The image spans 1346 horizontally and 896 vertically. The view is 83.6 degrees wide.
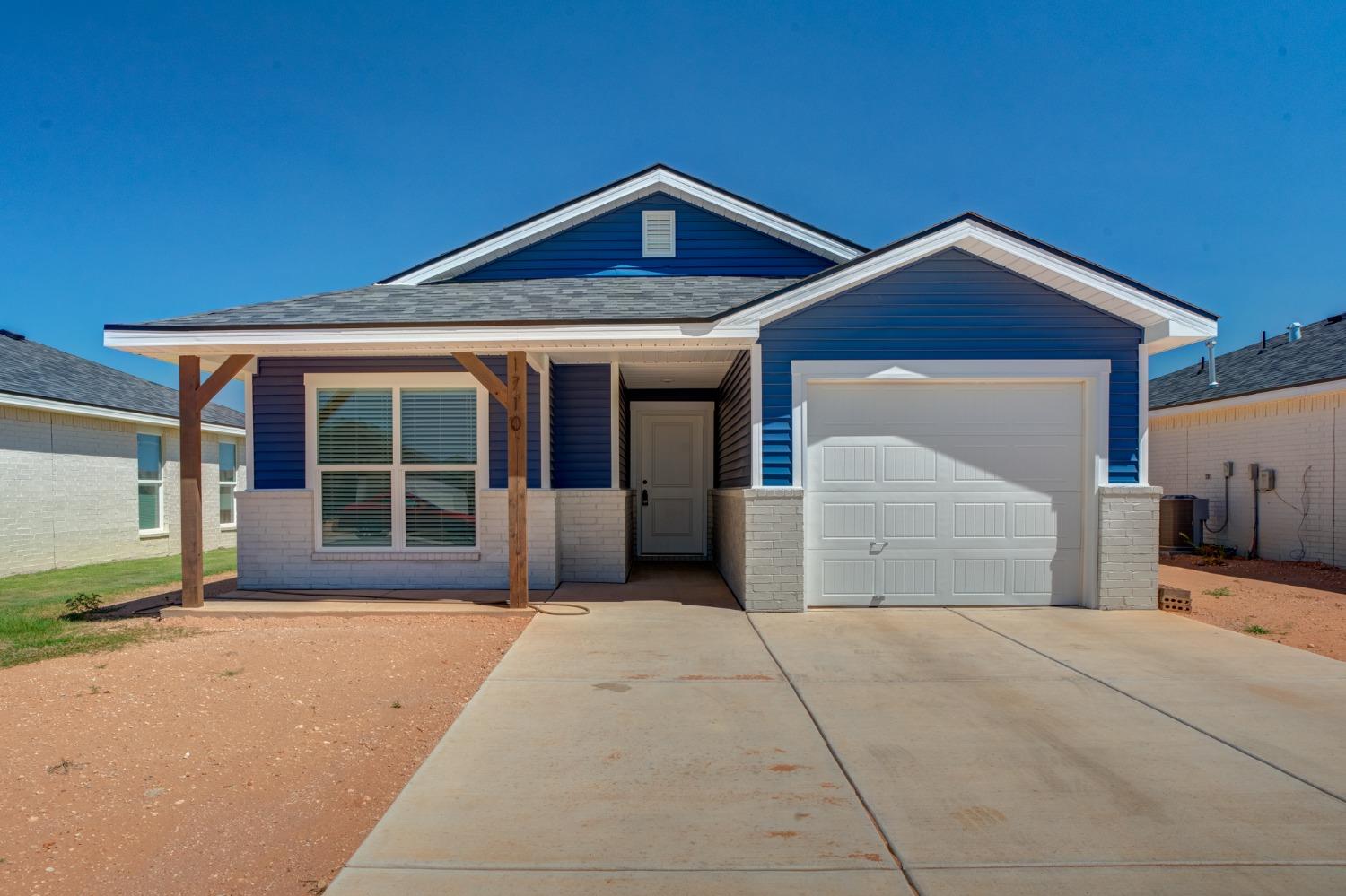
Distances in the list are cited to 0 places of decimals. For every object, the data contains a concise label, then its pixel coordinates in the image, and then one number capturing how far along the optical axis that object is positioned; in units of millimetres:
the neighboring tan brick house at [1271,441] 11977
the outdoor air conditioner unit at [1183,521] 14422
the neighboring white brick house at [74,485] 11219
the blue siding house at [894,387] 7453
